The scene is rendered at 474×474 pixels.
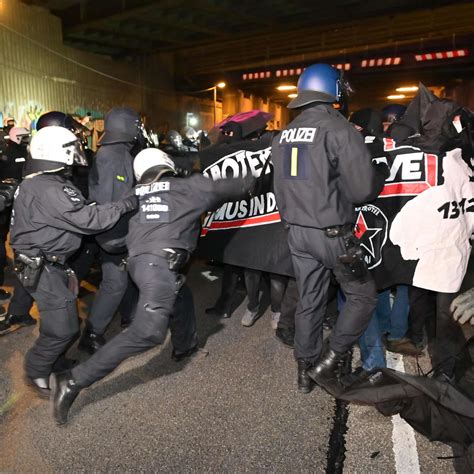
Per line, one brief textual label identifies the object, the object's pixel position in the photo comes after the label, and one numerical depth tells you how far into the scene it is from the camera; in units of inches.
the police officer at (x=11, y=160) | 215.8
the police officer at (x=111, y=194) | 146.3
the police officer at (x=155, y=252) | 114.8
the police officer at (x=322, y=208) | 115.0
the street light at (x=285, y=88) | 780.2
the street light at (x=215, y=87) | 758.4
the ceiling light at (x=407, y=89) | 739.7
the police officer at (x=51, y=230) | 118.3
